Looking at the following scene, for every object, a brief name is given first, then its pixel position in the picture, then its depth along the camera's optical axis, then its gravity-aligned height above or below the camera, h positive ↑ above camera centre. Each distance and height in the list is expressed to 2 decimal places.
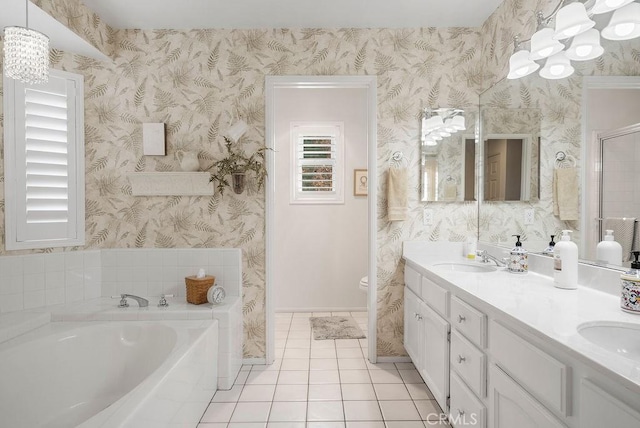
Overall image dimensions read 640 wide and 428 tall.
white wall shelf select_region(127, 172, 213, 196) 2.57 +0.18
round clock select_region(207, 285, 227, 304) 2.39 -0.60
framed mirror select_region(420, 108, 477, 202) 2.67 +0.43
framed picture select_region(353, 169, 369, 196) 3.97 +0.31
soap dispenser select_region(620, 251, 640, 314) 1.21 -0.28
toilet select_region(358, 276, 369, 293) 3.16 -0.71
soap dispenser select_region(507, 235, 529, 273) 1.98 -0.29
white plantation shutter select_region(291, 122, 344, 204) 3.97 +0.53
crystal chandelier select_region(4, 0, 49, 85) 1.58 +0.71
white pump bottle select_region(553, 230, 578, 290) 1.57 -0.25
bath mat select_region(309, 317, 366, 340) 3.24 -1.20
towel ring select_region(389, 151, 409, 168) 2.68 +0.39
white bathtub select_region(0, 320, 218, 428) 1.65 -0.88
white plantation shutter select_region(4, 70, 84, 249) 2.26 +0.30
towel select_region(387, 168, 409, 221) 2.60 +0.11
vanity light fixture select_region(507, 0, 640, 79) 1.39 +0.81
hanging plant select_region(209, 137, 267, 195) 2.54 +0.29
